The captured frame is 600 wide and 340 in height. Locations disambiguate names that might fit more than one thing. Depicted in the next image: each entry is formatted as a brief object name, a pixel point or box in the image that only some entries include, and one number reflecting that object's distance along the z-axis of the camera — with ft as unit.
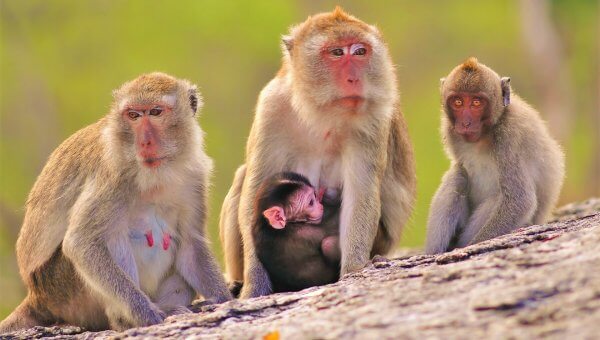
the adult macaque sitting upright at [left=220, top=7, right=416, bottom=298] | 43.93
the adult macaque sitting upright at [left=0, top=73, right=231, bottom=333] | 41.60
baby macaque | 44.14
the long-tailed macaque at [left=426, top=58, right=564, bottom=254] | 46.06
